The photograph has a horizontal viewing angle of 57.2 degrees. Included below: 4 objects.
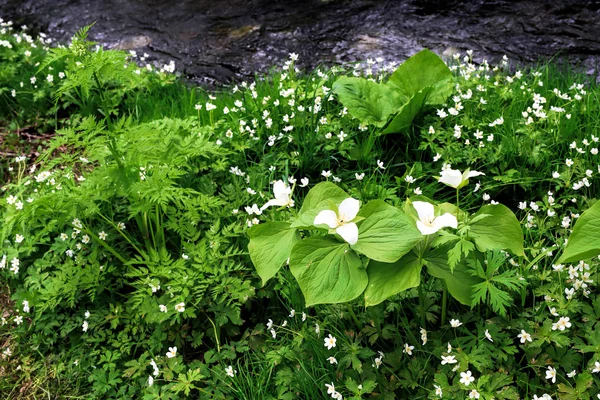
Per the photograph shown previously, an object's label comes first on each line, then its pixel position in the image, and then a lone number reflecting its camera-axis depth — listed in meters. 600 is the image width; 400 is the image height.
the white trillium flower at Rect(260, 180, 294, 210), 2.23
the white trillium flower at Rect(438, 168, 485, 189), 2.09
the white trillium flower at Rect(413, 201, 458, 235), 1.97
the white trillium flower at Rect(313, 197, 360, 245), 2.06
